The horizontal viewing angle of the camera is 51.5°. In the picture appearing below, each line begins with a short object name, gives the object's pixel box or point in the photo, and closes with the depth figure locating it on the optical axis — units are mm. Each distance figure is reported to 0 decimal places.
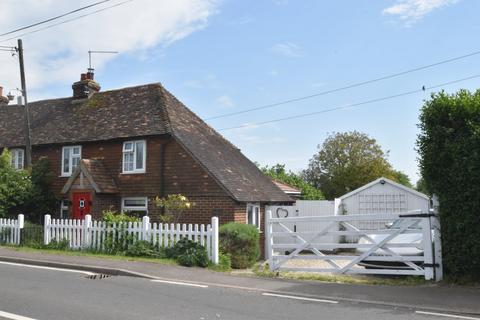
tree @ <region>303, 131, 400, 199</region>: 51531
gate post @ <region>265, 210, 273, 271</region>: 11961
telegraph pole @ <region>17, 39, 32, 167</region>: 22422
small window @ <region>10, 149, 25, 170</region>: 24484
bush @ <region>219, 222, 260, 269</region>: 14560
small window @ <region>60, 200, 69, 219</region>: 22358
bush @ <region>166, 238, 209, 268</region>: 12849
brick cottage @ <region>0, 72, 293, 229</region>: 19344
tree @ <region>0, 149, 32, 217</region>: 20453
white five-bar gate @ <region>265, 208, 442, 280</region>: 9898
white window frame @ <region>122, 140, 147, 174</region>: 20766
